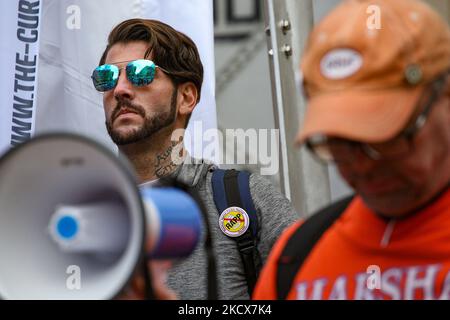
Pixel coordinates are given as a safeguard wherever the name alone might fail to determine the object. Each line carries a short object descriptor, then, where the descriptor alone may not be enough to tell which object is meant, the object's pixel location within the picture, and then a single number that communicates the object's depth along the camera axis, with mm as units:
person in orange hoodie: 3365
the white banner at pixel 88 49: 7254
